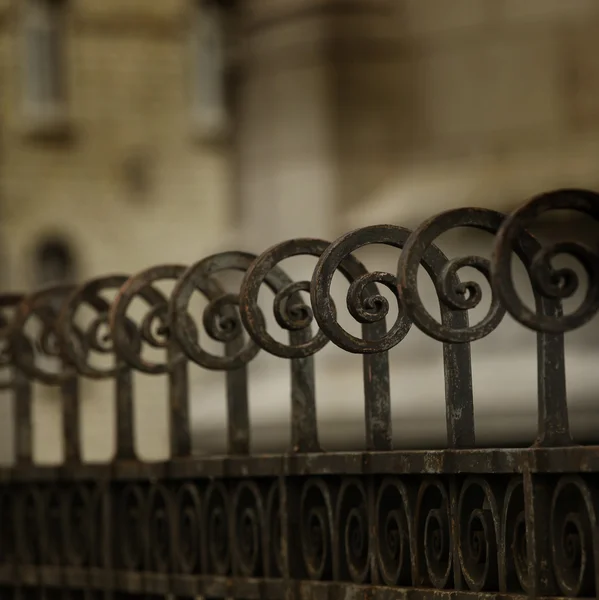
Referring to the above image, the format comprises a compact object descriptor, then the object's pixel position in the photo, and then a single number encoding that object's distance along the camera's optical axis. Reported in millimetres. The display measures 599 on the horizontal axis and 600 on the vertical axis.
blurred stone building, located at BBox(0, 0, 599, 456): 24652
